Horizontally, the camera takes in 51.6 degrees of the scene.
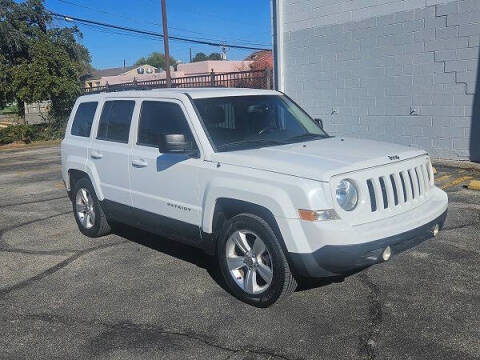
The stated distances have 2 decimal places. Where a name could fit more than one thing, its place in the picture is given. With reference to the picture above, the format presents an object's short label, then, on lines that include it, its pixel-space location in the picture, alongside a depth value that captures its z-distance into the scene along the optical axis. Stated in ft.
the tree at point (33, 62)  69.46
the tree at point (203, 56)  318.65
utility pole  63.82
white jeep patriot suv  12.21
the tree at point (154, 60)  383.18
